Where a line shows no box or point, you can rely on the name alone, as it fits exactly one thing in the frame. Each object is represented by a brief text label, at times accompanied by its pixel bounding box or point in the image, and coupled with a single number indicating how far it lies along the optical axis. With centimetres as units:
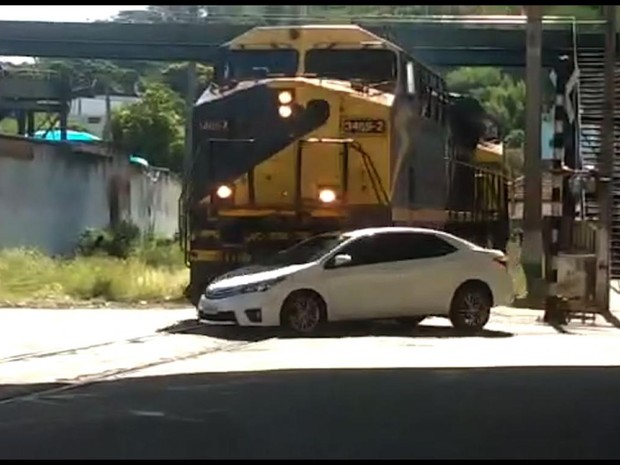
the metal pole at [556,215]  2586
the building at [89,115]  11482
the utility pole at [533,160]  3369
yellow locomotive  2477
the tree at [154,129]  8606
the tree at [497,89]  8406
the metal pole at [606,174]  2723
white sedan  2119
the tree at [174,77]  9794
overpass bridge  5794
